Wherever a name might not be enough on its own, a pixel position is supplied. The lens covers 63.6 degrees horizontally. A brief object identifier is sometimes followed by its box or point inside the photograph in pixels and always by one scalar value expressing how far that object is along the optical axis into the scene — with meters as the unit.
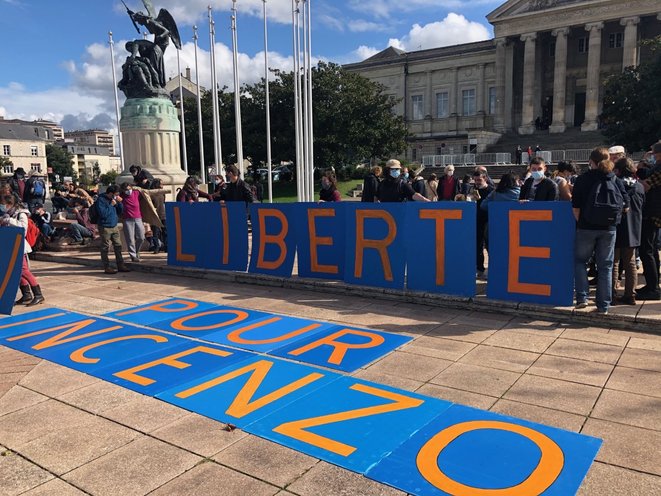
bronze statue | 16.61
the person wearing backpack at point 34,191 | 14.22
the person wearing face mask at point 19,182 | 14.36
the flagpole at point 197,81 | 27.55
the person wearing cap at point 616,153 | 7.58
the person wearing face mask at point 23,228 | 7.96
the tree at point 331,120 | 39.91
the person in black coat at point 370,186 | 10.07
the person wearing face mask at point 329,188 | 11.23
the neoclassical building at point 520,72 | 52.25
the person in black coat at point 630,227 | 6.62
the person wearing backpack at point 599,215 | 6.15
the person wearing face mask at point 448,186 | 11.58
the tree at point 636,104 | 33.06
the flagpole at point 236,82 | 23.81
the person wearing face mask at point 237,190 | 10.37
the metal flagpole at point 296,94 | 23.19
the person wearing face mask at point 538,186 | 8.01
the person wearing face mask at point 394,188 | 8.76
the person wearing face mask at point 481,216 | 9.12
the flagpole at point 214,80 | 24.35
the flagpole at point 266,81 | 25.31
